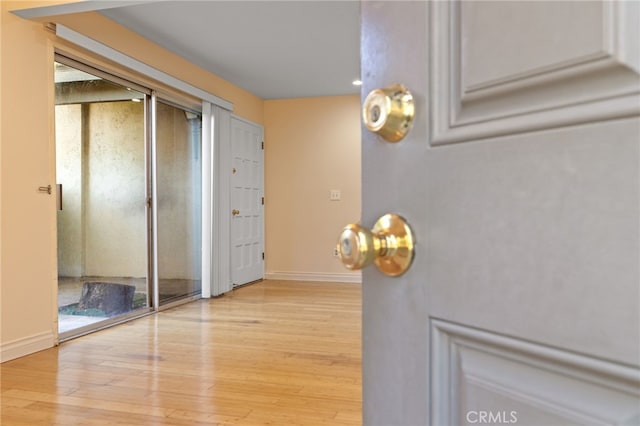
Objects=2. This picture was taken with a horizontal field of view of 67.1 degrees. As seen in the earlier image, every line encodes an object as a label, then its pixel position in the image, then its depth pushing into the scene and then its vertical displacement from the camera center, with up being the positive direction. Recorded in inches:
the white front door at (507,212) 13.3 -0.4
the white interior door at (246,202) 220.4 +0.2
